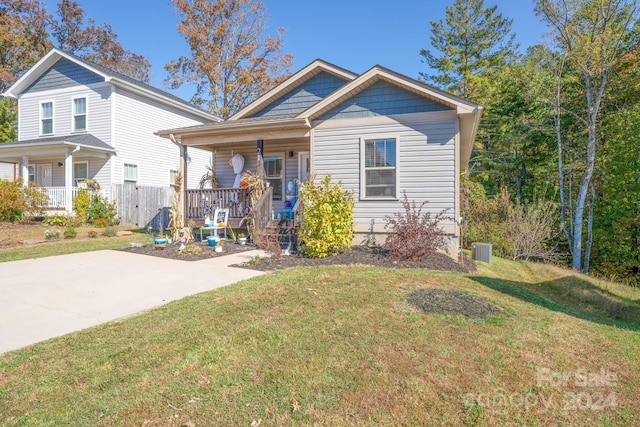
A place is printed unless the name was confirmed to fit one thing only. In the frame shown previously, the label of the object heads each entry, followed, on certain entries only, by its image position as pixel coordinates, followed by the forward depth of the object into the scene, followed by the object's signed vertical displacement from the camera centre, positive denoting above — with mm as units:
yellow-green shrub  7422 -341
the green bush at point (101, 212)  14656 -384
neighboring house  15812 +3825
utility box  9617 -1325
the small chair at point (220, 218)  10108 -421
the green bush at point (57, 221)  13758 -723
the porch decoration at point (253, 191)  9633 +372
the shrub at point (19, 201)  12953 +74
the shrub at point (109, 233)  12088 -1055
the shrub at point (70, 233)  11062 -975
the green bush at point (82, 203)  14758 +4
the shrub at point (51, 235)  10898 -1035
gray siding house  8664 +1886
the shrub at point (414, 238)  7457 -730
